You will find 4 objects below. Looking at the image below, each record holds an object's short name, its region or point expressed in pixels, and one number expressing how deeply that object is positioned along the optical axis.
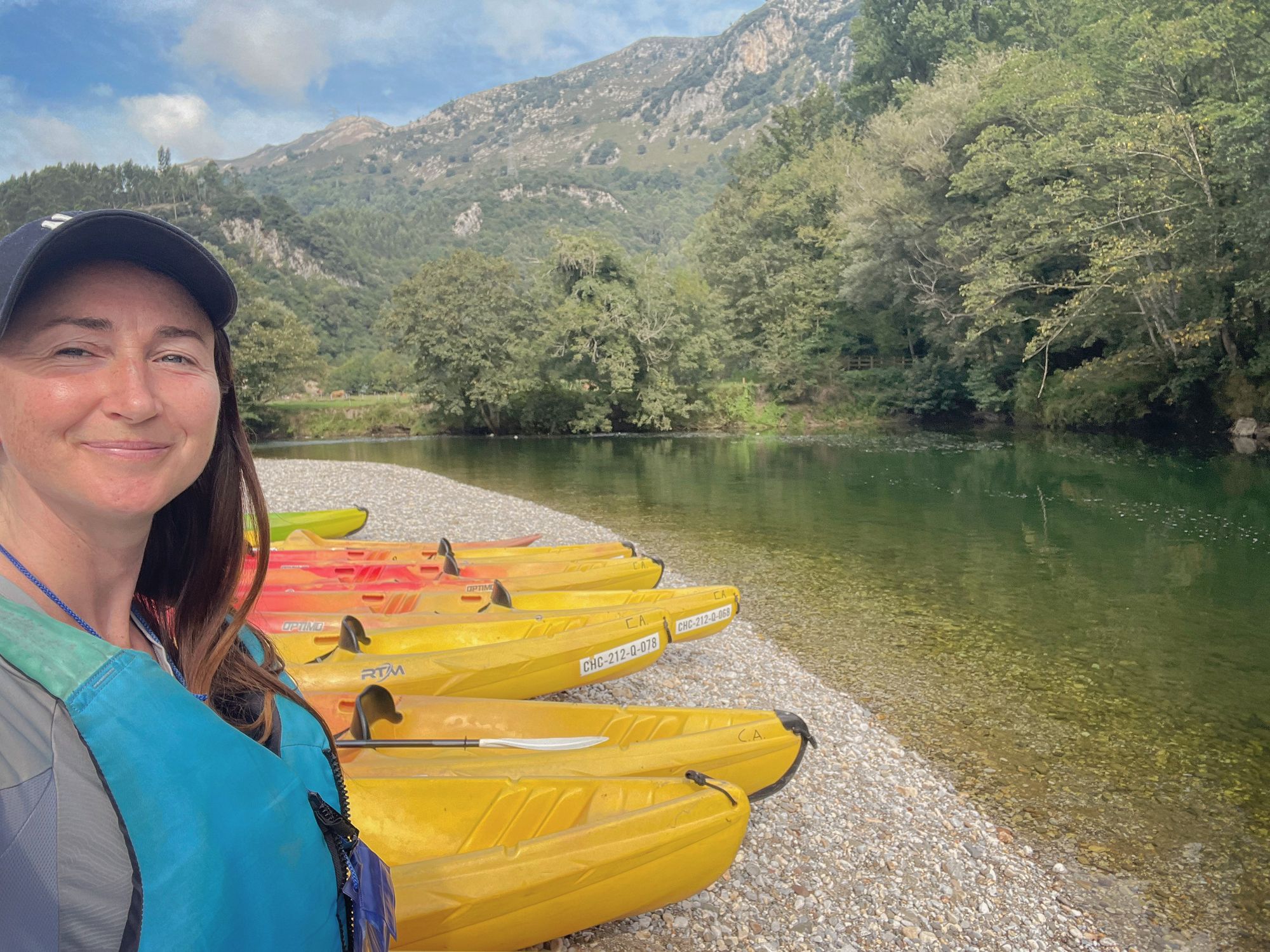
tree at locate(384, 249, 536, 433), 36.75
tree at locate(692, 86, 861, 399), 39.16
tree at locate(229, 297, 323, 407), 38.62
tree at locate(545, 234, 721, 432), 34.72
